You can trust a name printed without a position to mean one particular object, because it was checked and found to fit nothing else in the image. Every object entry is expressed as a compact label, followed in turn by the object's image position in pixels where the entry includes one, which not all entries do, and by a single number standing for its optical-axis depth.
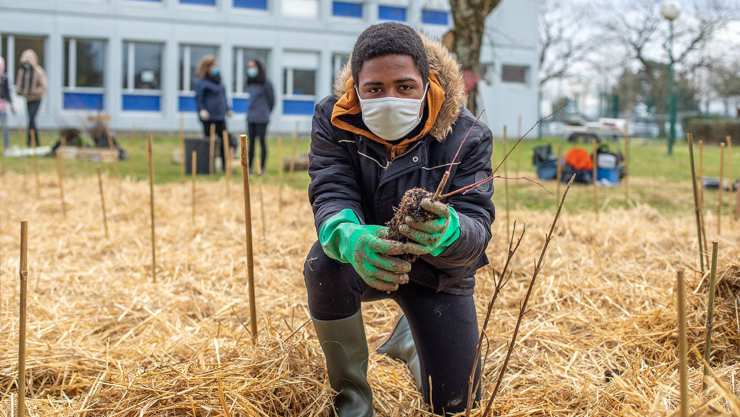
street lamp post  13.88
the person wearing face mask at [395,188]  1.86
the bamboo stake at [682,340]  1.12
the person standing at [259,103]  8.40
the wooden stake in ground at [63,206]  4.84
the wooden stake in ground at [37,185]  5.83
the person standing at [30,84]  10.09
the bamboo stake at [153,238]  3.10
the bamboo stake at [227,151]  4.16
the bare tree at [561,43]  31.25
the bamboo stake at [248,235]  2.07
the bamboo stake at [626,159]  4.90
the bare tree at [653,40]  26.51
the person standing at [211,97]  8.35
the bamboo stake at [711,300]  1.51
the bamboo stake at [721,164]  3.49
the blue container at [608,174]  7.69
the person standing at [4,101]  10.16
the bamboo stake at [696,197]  2.33
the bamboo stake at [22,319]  1.40
